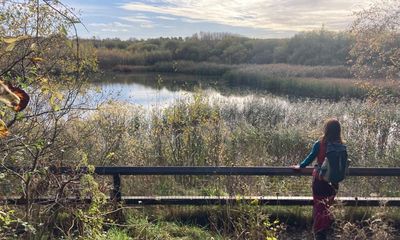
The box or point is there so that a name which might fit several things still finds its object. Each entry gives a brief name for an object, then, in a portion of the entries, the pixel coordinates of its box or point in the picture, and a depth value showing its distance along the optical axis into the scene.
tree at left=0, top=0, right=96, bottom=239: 2.85
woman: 4.38
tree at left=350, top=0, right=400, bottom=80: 12.83
